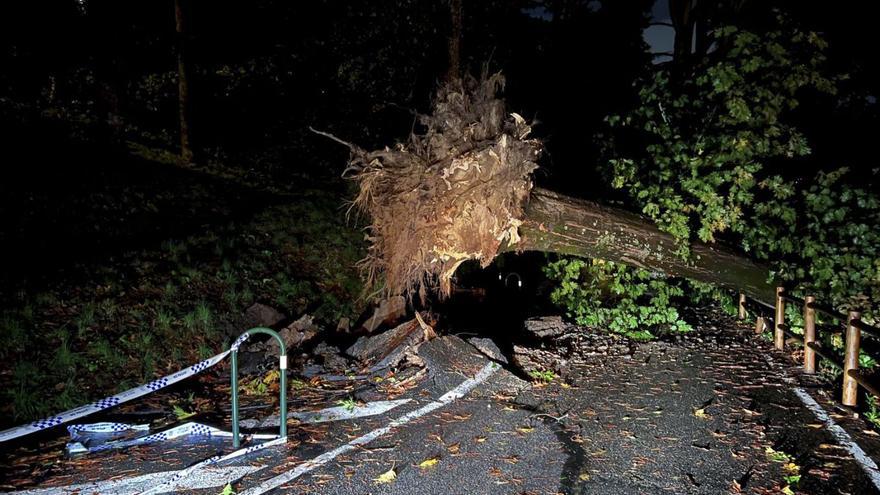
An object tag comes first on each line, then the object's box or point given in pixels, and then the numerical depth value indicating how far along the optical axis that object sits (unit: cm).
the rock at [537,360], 677
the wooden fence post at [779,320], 740
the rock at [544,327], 843
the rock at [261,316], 855
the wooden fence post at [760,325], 819
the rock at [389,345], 688
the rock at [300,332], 770
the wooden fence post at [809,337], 651
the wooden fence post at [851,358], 550
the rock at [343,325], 848
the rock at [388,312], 823
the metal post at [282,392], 467
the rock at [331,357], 692
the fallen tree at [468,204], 653
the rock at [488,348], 671
